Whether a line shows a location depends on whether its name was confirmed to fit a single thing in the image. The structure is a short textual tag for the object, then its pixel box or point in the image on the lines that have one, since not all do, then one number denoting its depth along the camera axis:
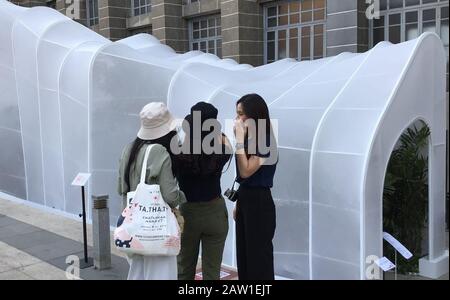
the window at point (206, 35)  17.92
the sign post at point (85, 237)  6.13
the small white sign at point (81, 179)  6.15
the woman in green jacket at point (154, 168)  4.00
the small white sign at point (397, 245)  5.36
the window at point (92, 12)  23.09
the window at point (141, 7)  20.61
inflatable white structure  5.99
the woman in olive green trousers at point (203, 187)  4.18
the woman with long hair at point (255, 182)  4.13
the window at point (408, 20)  11.94
